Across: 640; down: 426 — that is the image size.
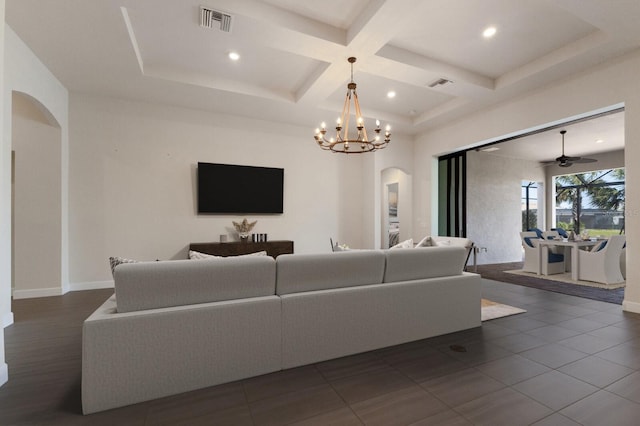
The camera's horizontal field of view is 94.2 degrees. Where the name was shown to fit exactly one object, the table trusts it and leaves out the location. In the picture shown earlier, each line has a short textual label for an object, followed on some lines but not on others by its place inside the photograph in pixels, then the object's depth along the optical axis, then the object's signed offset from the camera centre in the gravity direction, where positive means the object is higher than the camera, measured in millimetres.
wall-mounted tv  5730 +492
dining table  5770 -727
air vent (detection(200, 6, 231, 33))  3080 +2077
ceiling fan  6488 +1159
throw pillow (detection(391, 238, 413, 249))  3617 -393
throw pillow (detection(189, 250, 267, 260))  2335 -344
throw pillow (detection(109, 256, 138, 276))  2113 -349
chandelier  3677 +1075
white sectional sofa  1836 -771
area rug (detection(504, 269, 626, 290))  5152 -1295
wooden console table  5367 -654
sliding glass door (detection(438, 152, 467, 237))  7129 +412
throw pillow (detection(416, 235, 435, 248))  3529 -360
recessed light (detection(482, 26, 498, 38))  3525 +2189
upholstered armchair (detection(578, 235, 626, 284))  5328 -926
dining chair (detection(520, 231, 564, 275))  6273 -978
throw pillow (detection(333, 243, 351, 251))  3307 -397
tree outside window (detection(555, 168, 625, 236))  9000 +349
